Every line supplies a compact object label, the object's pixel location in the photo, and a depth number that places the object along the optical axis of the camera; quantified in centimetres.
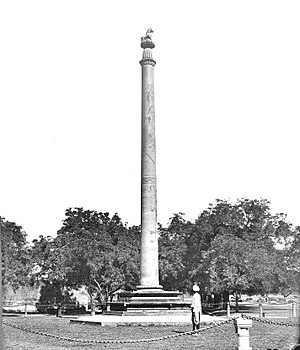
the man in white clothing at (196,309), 2047
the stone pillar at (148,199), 3128
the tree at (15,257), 4350
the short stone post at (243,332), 1370
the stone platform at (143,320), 2588
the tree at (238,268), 4328
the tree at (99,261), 4509
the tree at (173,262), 5066
